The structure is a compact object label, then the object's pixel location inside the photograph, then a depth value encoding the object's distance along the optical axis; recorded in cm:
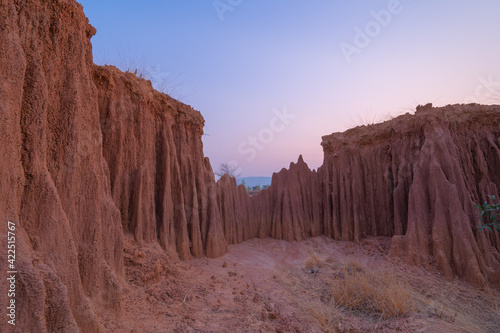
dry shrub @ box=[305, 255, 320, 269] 882
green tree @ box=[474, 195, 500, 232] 873
